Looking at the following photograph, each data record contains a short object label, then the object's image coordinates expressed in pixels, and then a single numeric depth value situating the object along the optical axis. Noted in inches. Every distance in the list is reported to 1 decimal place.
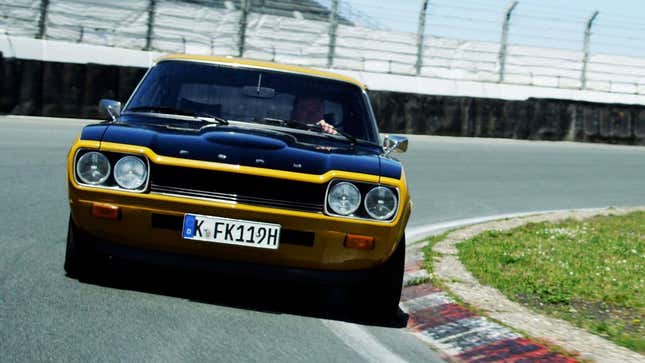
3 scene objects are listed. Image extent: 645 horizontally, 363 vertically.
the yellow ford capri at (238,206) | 404.5
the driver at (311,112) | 502.9
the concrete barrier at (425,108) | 1355.8
